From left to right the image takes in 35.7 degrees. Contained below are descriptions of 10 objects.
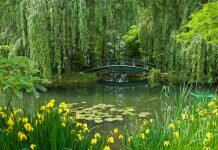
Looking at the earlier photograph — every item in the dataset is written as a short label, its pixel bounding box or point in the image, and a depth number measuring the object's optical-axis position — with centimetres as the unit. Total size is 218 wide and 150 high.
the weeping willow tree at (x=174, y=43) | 1181
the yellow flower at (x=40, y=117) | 311
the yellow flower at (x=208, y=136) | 294
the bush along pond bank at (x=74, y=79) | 1475
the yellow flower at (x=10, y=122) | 300
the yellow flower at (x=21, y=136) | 284
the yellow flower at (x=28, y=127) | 292
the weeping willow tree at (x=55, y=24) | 1251
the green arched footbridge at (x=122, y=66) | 1784
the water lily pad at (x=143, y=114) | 846
